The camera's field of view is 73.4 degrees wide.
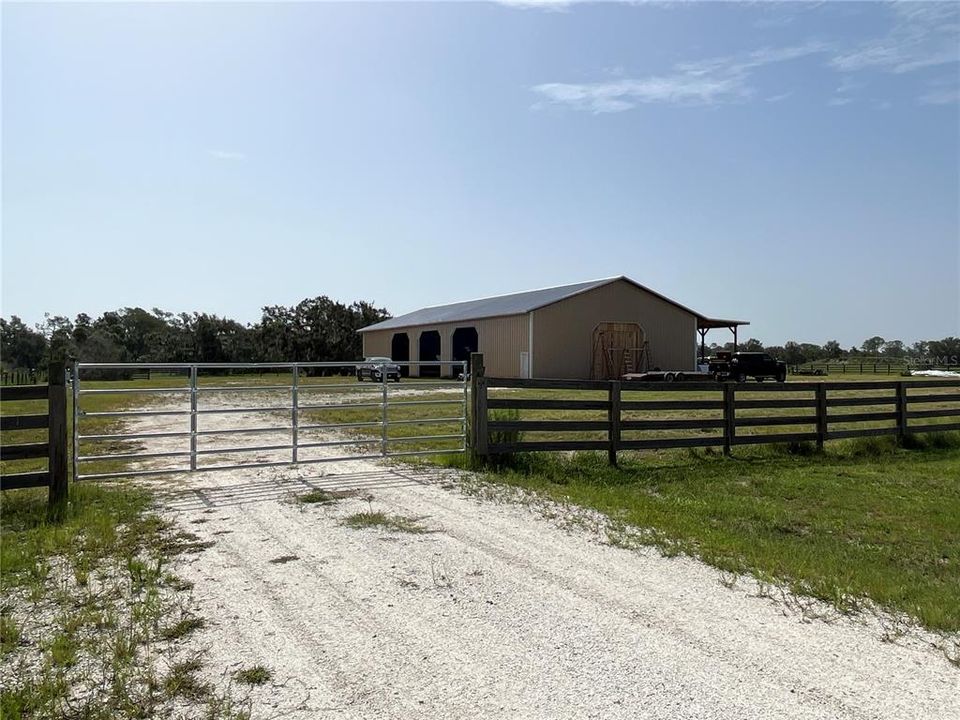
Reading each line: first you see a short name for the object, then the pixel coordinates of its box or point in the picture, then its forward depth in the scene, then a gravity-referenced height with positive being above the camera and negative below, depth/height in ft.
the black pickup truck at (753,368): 104.01 -0.89
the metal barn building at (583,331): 101.65 +5.42
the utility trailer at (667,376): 96.74 -1.97
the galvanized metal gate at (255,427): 27.20 -4.48
